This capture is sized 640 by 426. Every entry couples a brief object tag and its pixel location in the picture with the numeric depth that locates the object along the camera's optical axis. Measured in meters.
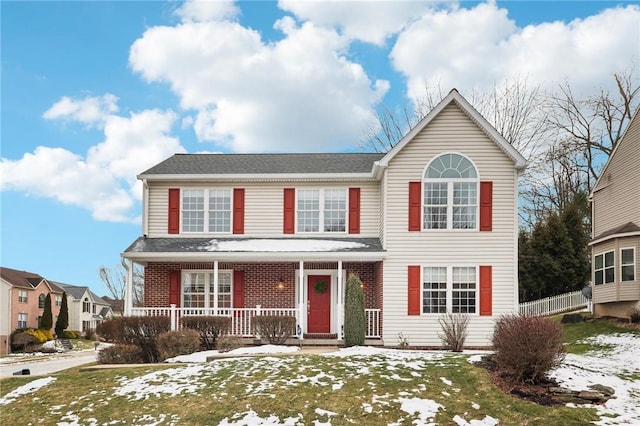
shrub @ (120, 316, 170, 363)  15.76
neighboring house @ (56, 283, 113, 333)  57.88
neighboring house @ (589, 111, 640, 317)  21.42
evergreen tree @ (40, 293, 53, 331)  46.59
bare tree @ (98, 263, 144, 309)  60.78
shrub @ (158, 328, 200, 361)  15.18
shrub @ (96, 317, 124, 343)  15.74
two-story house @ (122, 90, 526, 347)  18.12
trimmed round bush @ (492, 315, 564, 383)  10.62
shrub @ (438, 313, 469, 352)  15.52
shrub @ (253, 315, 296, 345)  17.22
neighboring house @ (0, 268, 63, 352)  42.19
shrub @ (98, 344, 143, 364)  15.36
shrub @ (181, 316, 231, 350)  16.59
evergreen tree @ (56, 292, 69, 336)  47.84
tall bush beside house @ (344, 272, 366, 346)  16.84
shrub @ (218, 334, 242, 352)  16.11
